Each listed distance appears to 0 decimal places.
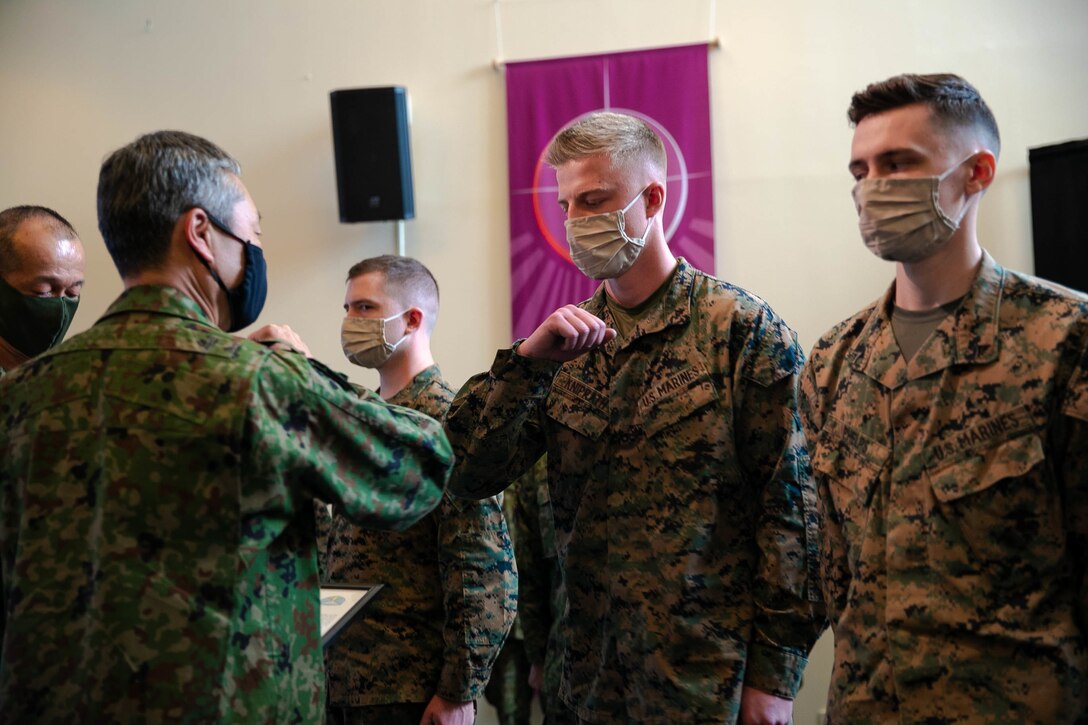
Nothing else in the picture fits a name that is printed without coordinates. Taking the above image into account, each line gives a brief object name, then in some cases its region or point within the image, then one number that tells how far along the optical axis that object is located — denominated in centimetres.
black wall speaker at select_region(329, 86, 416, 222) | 450
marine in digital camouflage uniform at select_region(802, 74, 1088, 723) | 149
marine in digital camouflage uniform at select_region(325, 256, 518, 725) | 234
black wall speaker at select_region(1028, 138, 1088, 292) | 395
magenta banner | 442
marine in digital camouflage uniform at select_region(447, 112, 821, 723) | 187
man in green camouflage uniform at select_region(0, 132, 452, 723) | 128
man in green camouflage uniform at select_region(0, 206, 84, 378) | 254
